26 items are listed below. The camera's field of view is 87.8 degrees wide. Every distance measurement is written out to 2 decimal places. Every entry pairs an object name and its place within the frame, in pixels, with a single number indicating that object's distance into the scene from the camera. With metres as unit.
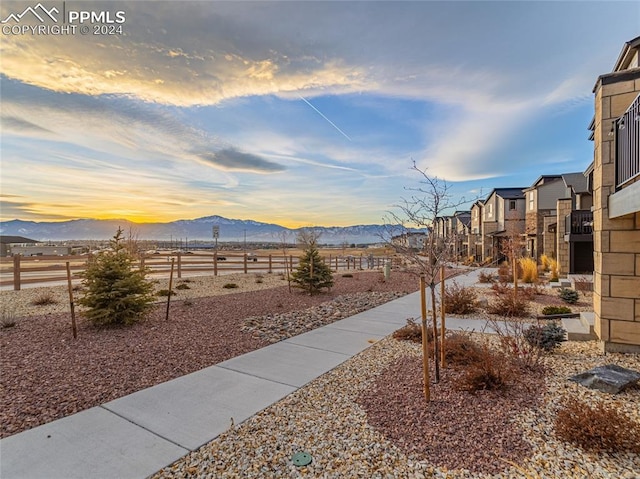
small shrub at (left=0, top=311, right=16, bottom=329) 6.61
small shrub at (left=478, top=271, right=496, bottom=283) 15.45
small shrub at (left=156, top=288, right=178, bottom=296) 10.74
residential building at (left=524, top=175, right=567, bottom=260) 22.58
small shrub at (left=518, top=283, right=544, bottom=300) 9.73
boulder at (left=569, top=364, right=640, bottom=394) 3.73
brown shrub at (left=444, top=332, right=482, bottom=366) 4.42
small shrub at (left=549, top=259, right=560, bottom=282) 14.96
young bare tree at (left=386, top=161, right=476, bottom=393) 4.04
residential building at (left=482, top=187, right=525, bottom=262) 28.69
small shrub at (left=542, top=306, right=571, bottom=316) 7.86
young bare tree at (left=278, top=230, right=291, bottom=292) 16.73
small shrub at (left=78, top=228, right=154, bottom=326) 6.52
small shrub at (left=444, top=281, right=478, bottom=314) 8.77
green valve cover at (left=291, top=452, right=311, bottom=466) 2.66
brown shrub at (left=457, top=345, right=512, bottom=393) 3.72
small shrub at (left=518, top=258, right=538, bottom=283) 13.63
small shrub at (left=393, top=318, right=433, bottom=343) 6.13
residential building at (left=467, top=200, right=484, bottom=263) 32.69
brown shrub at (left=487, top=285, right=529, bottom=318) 8.30
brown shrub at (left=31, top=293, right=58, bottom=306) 9.33
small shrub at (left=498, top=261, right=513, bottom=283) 14.21
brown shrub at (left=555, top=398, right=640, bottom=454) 2.68
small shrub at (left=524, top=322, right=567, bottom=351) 4.99
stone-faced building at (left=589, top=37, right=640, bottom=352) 5.01
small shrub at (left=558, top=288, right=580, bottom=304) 9.50
